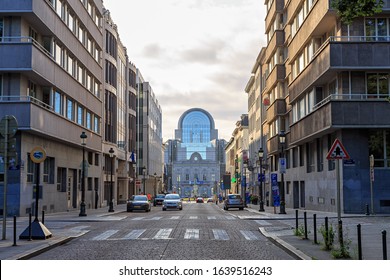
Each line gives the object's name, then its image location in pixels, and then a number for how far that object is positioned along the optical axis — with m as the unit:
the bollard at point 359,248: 10.63
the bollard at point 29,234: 16.78
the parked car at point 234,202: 51.62
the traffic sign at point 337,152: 14.16
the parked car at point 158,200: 72.12
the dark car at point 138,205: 46.16
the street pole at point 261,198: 43.09
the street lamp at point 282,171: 36.59
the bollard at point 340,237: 12.18
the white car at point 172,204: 51.69
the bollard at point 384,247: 9.38
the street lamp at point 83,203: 35.88
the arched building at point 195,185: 197.54
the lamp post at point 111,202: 42.02
